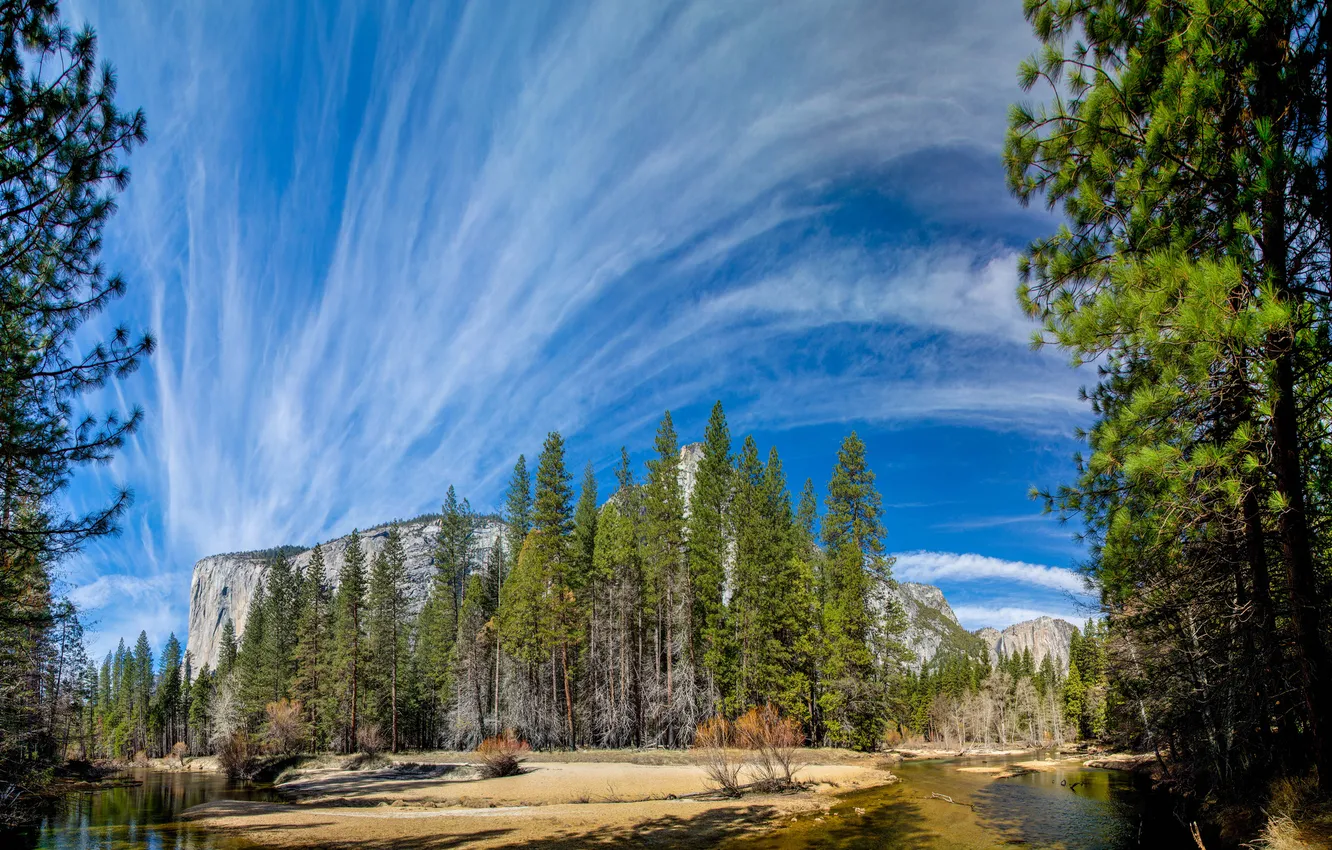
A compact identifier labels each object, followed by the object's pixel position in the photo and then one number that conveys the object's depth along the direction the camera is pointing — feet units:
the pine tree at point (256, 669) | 160.45
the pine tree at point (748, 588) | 102.23
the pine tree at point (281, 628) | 162.40
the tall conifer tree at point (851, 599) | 104.22
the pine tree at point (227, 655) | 208.75
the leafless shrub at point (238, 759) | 105.09
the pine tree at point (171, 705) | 241.96
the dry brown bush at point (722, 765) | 55.42
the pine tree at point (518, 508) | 147.43
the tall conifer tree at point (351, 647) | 129.59
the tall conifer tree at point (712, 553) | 106.01
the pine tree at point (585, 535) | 119.85
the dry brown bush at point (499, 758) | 71.87
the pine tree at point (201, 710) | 210.38
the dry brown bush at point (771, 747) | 57.88
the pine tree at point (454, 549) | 158.61
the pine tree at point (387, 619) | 139.54
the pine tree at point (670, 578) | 103.60
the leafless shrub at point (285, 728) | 129.08
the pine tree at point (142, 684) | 244.94
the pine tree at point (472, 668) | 128.88
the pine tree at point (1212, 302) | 19.03
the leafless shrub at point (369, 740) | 110.11
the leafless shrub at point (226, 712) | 158.71
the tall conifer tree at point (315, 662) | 139.44
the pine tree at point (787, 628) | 102.58
